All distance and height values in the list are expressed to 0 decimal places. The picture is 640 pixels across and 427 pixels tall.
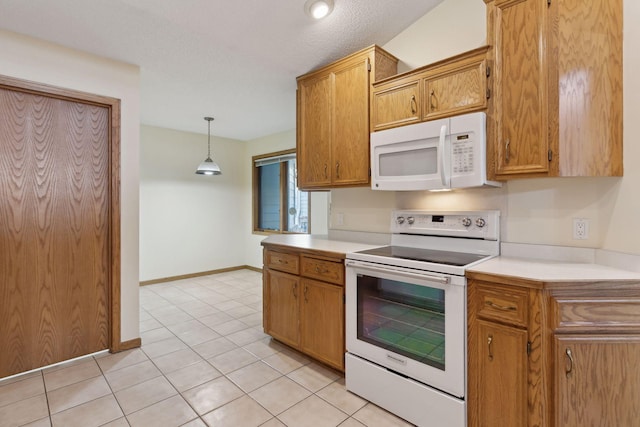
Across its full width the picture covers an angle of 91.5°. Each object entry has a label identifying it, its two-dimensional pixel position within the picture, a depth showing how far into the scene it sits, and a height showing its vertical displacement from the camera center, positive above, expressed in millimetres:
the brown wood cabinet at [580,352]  1376 -622
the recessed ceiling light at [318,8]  2086 +1408
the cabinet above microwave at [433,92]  1846 +795
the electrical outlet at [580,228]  1729 -87
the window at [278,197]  4902 +284
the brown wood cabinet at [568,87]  1561 +642
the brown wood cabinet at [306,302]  2188 -683
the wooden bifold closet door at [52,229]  2201 -107
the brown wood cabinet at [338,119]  2383 +783
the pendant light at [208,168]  4297 +645
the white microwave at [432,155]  1803 +374
